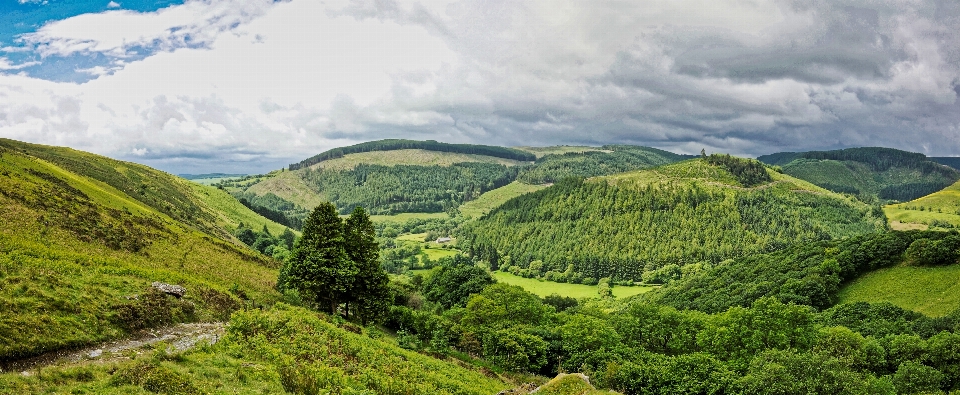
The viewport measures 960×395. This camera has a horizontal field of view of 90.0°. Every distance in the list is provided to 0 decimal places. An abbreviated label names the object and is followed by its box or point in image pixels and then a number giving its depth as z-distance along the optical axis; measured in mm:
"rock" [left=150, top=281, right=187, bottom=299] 43938
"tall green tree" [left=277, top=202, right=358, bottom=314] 53906
